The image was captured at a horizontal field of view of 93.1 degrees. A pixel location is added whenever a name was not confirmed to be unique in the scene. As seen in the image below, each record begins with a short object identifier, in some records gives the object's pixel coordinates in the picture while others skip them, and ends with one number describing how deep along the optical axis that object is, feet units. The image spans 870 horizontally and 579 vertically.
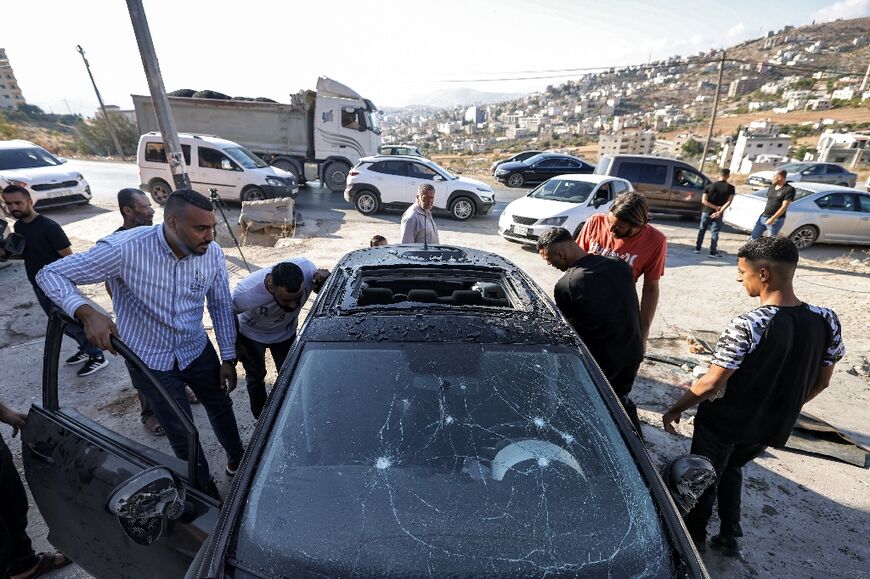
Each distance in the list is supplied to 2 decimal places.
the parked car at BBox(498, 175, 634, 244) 25.46
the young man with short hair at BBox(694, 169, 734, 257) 23.70
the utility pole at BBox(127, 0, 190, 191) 18.86
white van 32.65
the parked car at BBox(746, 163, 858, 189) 49.32
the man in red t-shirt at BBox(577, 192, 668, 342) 9.98
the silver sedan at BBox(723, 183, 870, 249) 26.86
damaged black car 4.20
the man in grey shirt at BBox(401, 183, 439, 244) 15.10
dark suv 35.19
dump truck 43.06
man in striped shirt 7.02
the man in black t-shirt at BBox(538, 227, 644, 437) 8.28
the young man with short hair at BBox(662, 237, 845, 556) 6.36
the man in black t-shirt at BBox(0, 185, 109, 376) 11.25
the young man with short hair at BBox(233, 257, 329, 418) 8.72
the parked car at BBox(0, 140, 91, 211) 29.22
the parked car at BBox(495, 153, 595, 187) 50.31
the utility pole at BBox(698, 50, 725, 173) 62.80
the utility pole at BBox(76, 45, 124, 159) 74.51
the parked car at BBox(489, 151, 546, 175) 58.08
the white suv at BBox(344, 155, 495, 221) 33.91
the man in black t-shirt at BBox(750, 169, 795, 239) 22.49
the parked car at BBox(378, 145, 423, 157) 61.79
